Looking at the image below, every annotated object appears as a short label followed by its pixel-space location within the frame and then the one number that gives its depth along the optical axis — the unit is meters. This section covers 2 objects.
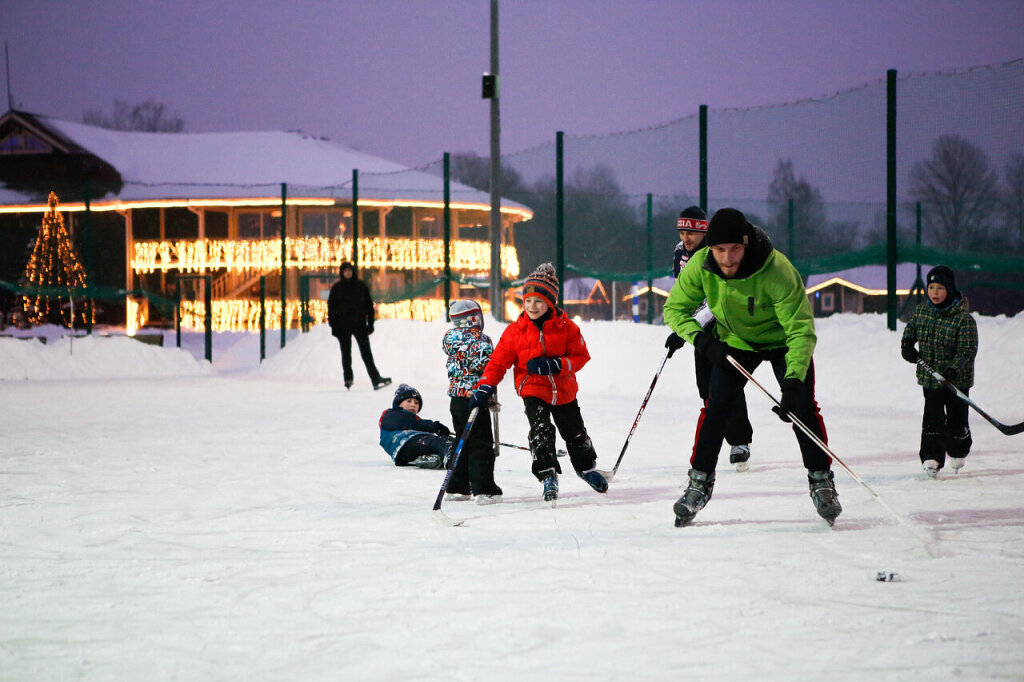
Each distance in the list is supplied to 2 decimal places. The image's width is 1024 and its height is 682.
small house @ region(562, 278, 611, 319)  33.88
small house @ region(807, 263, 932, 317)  16.89
